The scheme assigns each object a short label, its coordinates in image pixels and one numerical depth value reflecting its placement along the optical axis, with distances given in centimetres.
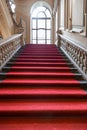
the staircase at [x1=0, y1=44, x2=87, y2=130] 165
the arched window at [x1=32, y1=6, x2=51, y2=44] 771
